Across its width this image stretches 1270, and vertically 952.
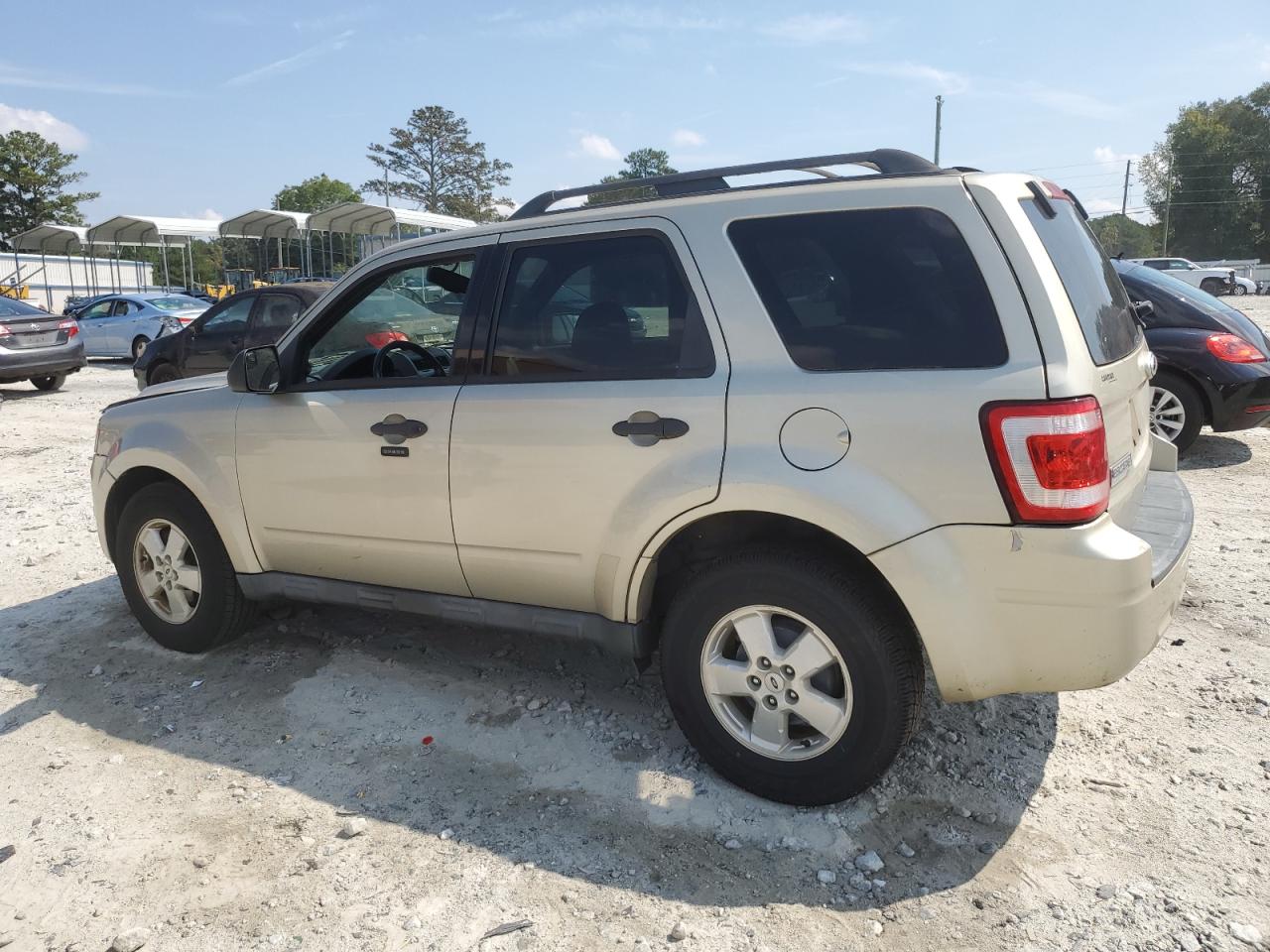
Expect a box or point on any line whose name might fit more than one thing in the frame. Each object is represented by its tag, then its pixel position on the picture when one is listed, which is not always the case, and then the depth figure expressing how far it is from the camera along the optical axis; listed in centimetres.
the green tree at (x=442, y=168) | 7031
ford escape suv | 255
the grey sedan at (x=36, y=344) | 1377
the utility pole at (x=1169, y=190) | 6622
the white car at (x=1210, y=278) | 3703
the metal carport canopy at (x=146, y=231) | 3127
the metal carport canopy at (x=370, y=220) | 2800
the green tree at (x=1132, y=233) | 7188
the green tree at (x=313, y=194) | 8369
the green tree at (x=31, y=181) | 5712
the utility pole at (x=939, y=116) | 2855
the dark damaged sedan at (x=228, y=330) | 1245
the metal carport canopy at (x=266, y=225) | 3038
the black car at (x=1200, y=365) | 717
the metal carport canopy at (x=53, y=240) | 3500
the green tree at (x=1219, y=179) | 6506
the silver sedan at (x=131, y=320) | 1956
